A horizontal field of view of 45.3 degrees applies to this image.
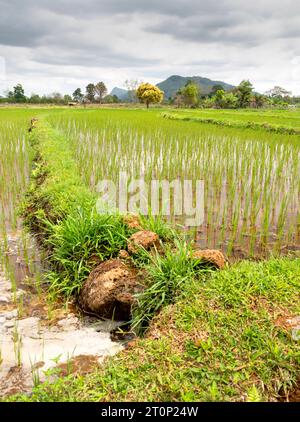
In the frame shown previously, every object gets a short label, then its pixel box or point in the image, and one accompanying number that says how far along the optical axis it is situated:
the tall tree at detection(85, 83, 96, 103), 55.62
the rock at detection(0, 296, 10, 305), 2.61
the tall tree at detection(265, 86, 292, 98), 61.22
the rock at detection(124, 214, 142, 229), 3.03
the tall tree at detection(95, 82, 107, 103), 55.59
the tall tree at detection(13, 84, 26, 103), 49.54
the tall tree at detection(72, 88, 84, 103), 65.12
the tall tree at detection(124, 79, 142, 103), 54.81
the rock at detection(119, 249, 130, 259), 2.77
